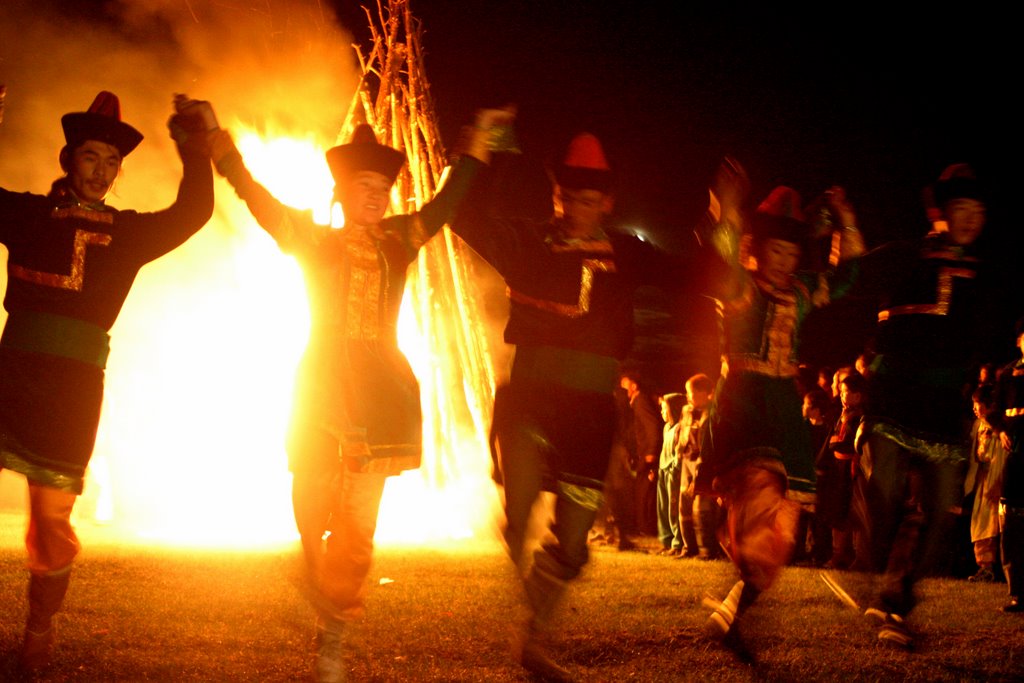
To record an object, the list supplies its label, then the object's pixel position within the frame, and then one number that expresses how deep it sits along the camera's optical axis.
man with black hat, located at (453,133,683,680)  3.96
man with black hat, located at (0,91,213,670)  3.79
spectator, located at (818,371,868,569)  8.34
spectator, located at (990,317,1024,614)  6.26
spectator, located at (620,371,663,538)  10.41
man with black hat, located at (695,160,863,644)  4.28
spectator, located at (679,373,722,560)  9.10
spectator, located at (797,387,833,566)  8.92
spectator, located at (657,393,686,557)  9.91
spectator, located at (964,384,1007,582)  8.05
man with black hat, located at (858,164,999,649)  4.68
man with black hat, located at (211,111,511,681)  3.60
